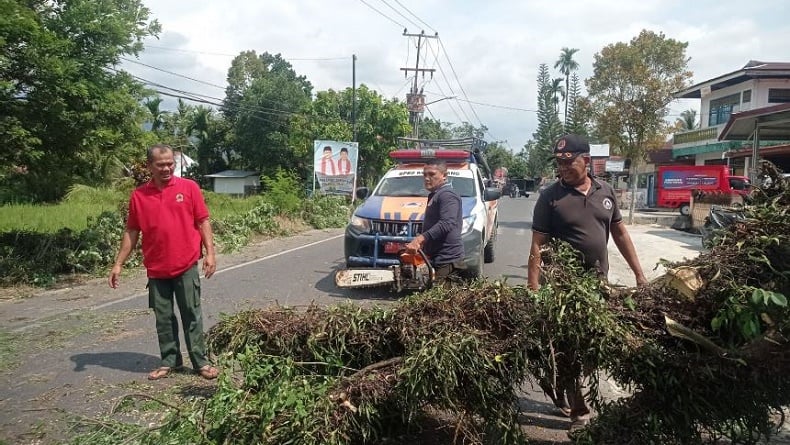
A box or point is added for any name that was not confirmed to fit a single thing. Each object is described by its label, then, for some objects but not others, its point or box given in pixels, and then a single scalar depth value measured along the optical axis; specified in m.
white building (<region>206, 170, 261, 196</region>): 48.38
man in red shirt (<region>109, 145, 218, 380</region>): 4.59
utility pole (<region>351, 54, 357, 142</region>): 28.02
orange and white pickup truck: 7.85
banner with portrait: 21.20
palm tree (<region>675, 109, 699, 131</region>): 54.09
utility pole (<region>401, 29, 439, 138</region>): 36.84
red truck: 24.28
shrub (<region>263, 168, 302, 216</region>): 17.14
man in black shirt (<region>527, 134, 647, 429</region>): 3.72
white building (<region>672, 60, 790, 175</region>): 26.33
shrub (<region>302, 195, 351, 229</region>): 18.88
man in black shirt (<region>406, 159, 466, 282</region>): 5.21
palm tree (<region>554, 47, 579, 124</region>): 73.81
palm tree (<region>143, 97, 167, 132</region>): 41.17
